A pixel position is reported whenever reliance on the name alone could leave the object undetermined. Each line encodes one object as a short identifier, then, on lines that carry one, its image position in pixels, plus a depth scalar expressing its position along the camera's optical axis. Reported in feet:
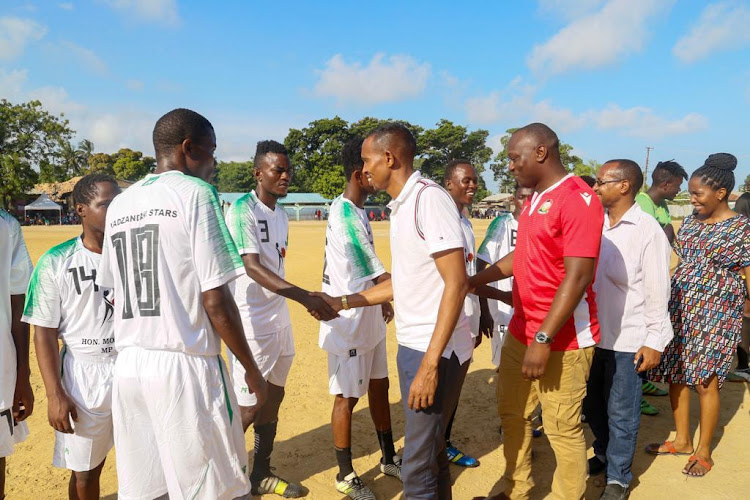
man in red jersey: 8.79
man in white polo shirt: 7.98
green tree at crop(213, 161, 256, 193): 216.13
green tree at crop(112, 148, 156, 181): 201.57
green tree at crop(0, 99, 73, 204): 124.16
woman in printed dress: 12.75
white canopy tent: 150.51
